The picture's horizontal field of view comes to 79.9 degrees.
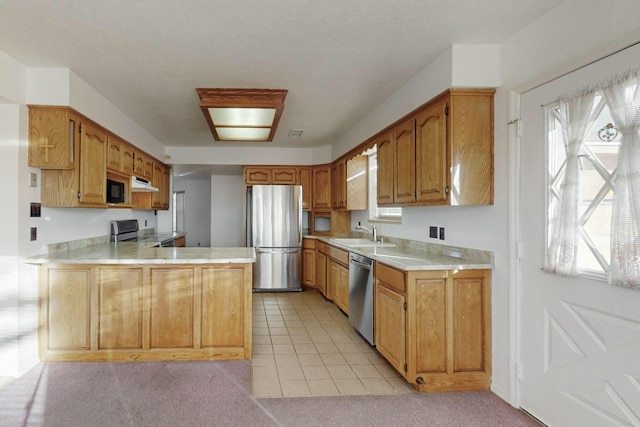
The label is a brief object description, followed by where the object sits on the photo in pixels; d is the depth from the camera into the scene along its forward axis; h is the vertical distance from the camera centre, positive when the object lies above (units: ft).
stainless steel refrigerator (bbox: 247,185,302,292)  19.99 -1.14
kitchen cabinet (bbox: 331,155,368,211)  17.40 +1.41
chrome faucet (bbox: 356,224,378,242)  15.09 -0.71
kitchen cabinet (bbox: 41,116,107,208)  10.71 +1.01
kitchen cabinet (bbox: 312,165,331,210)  20.59 +1.43
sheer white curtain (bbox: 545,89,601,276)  6.46 +0.56
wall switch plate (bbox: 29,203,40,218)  10.18 +0.08
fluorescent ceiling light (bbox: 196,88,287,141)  11.28 +3.20
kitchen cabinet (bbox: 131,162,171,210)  18.57 +0.97
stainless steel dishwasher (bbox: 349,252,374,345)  11.29 -2.55
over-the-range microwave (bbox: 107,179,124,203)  13.02 +0.77
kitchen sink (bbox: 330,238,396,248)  13.71 -1.14
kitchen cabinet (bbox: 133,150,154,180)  15.99 +2.12
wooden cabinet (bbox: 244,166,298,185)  20.89 +2.12
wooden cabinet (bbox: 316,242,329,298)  18.21 -2.70
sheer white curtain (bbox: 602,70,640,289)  5.53 +0.43
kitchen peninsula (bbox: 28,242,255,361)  10.17 -2.55
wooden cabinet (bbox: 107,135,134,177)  13.15 +2.09
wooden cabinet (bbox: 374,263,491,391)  8.71 -2.65
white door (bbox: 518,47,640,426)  5.78 -1.94
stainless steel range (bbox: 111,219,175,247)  15.74 -0.95
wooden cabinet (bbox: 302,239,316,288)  20.35 -2.65
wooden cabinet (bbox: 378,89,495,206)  8.72 +1.54
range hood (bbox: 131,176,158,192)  15.16 +1.17
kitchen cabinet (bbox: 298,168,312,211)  21.15 +1.59
